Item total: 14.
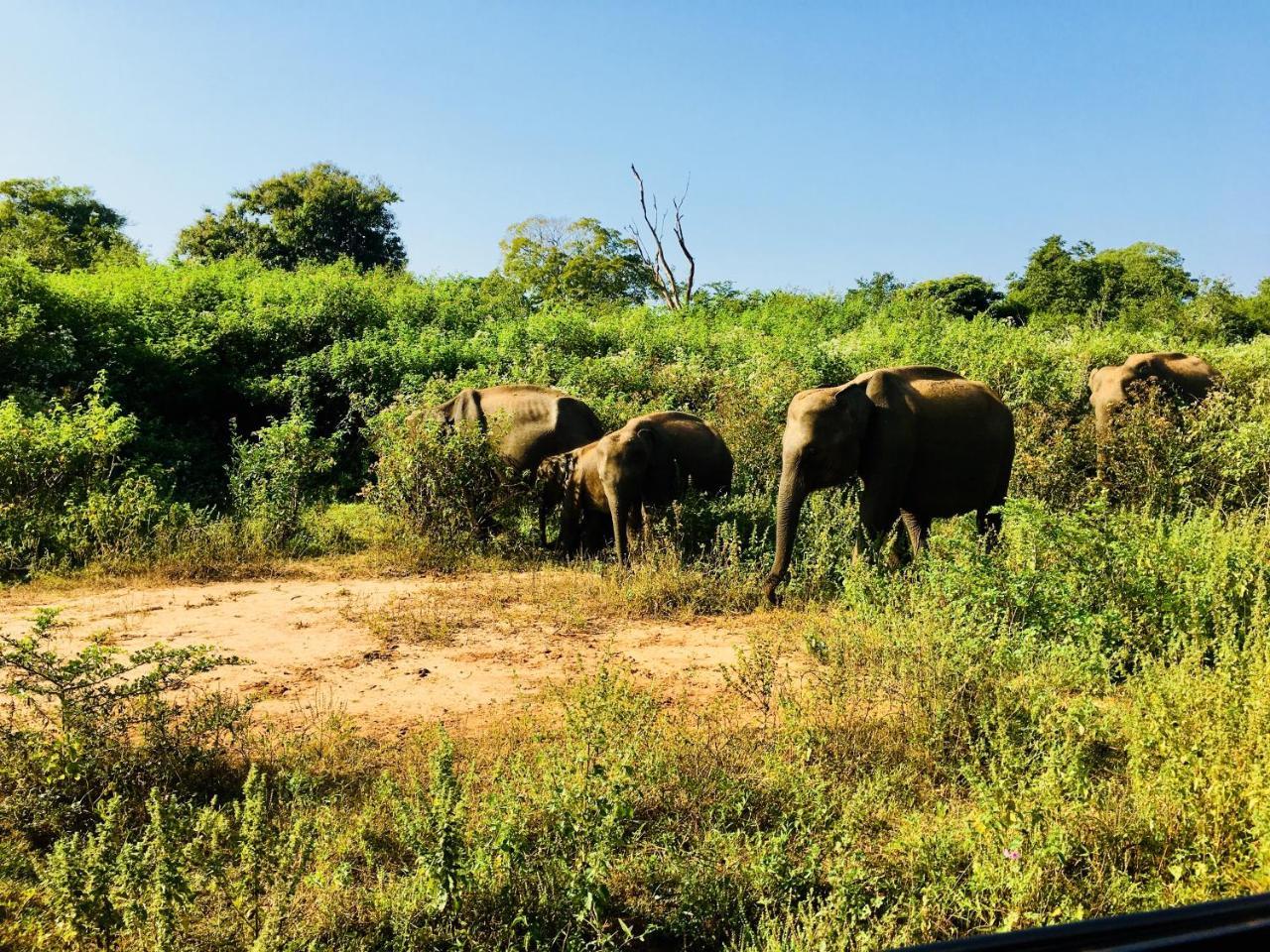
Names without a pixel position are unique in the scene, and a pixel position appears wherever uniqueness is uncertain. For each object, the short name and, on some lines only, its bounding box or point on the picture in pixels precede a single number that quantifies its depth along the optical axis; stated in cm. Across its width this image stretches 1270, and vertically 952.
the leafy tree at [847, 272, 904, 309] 2955
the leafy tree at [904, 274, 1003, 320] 4634
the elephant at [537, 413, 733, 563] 1014
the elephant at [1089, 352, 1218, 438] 1344
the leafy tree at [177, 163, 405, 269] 3756
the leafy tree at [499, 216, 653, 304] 4631
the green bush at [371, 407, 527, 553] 1104
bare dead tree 3934
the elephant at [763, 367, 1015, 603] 867
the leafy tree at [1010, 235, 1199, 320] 4103
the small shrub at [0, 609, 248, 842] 435
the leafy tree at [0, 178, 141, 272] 2572
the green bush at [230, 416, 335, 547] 1110
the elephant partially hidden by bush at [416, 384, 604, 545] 1207
